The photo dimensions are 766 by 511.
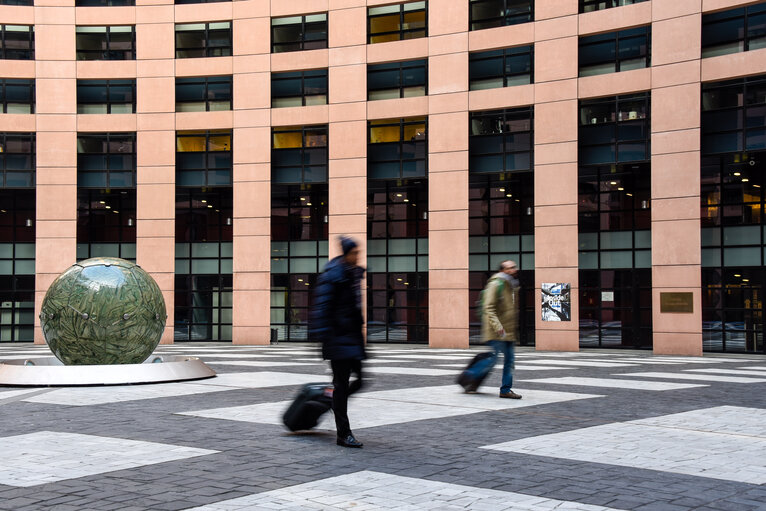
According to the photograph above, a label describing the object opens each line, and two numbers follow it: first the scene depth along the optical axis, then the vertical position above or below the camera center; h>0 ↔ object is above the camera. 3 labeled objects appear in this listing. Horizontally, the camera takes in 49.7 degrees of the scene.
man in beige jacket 11.57 -0.82
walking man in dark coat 7.58 -0.58
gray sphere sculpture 13.53 -0.88
